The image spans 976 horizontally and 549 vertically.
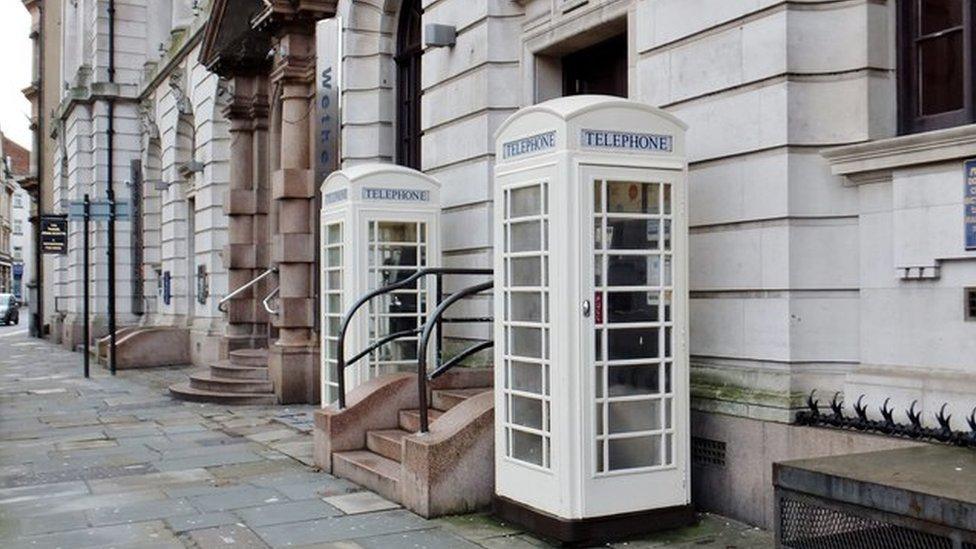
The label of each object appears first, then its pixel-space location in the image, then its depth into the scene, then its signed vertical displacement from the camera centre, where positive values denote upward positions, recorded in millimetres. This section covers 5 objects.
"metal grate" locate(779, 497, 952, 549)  4961 -1227
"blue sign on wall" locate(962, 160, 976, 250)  6377 +516
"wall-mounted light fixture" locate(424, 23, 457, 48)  12078 +3009
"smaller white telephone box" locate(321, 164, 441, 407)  11328 +448
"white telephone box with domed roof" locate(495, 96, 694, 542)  7137 -252
